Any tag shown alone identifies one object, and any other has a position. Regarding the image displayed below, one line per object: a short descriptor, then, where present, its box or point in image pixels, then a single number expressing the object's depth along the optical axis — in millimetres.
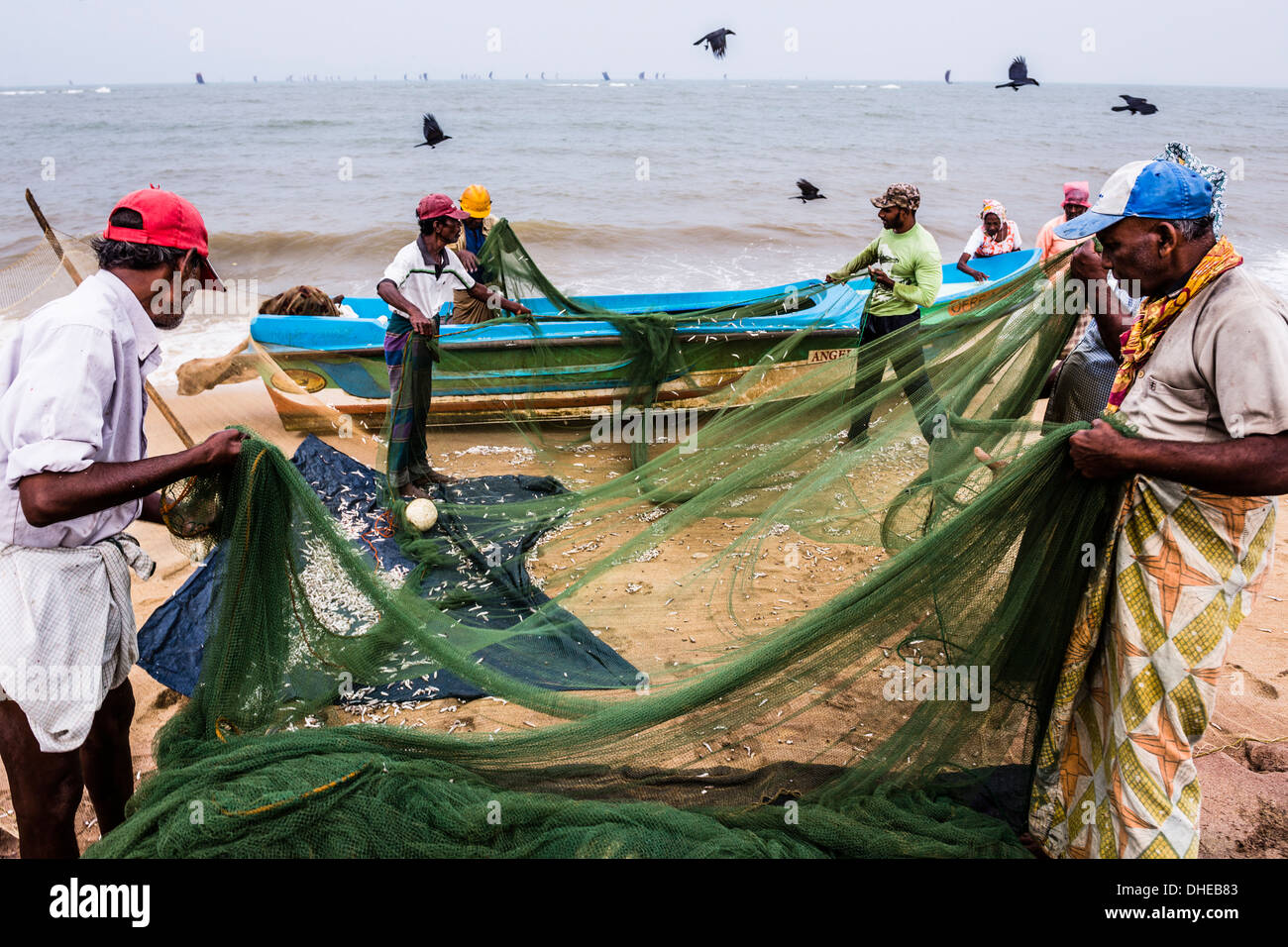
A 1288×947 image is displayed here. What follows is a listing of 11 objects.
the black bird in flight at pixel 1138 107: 8766
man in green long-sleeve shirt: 5977
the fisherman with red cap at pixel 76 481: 1957
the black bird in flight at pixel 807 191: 7797
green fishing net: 2248
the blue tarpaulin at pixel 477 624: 3520
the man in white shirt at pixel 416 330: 5285
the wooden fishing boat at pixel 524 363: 6395
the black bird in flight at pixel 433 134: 8430
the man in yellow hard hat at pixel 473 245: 6156
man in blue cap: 2045
